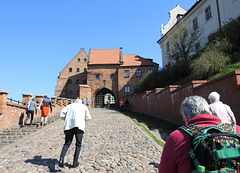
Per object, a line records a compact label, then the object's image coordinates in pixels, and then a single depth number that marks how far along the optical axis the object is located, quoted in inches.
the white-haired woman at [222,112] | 136.2
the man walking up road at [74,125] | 171.1
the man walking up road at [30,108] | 394.4
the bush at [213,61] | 399.2
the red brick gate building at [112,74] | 1416.1
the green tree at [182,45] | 706.8
